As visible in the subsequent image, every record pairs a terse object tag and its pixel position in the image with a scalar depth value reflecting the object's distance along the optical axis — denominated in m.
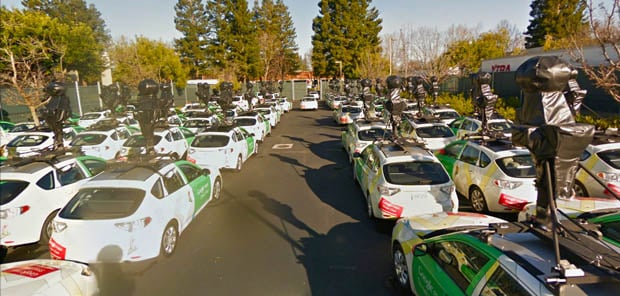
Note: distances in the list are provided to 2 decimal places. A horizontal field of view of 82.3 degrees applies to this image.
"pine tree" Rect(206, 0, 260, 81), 50.53
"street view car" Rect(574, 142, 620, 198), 7.09
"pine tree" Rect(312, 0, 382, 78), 54.09
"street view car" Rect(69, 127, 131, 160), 12.25
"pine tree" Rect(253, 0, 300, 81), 55.59
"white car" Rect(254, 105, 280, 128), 23.14
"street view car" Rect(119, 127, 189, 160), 12.02
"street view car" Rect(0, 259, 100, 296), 3.51
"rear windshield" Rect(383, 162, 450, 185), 6.65
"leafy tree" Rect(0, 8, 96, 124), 17.14
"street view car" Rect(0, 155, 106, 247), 5.60
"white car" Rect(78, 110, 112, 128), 20.22
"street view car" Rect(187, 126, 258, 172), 11.21
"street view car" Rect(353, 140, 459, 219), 6.46
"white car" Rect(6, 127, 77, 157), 11.28
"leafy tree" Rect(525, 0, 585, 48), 44.47
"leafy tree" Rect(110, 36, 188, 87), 34.16
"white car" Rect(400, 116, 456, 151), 11.73
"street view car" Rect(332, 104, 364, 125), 22.26
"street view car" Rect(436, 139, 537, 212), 6.85
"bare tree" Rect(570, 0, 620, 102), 9.97
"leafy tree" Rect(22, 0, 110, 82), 32.94
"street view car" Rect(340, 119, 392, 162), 11.78
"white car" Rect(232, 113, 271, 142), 16.56
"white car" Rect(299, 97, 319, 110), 36.03
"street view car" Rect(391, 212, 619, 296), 2.67
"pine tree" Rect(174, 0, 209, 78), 52.12
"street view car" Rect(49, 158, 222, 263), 5.18
